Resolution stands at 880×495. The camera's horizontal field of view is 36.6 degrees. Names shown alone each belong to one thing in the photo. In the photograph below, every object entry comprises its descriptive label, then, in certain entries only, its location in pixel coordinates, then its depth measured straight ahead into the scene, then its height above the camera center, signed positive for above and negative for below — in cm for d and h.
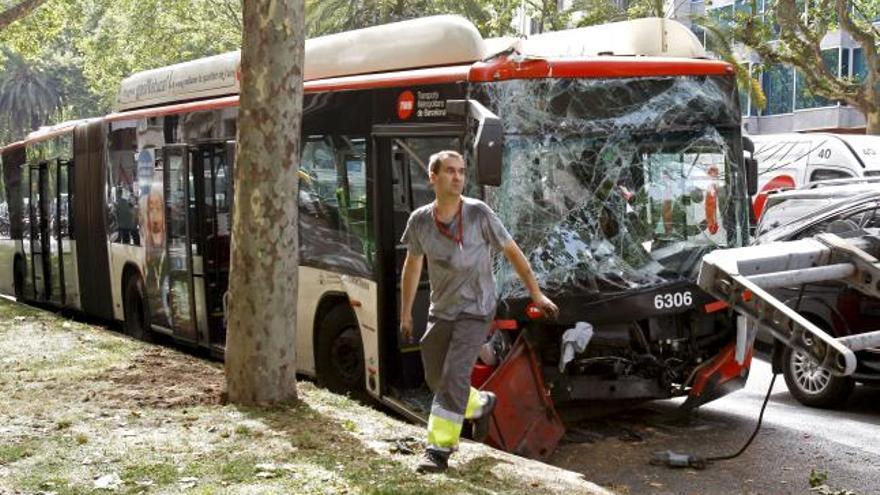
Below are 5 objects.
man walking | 744 -70
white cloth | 856 -124
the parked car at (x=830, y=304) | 1041 -126
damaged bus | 877 -25
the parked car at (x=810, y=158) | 1805 -20
